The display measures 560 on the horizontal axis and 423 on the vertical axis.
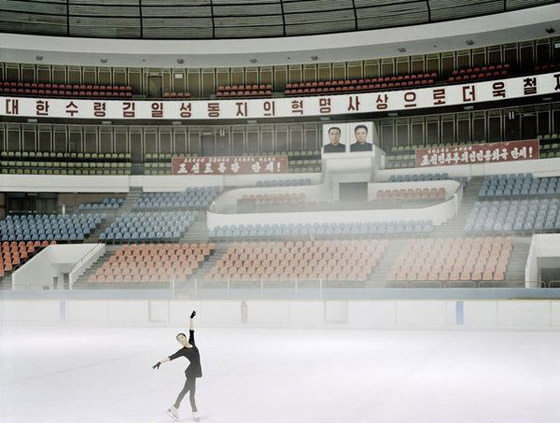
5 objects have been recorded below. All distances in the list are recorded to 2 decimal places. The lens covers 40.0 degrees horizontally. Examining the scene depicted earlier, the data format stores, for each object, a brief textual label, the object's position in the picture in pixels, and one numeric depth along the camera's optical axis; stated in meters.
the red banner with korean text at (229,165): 39.91
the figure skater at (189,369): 9.71
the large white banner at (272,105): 36.25
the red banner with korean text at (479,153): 35.75
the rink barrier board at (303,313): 21.56
